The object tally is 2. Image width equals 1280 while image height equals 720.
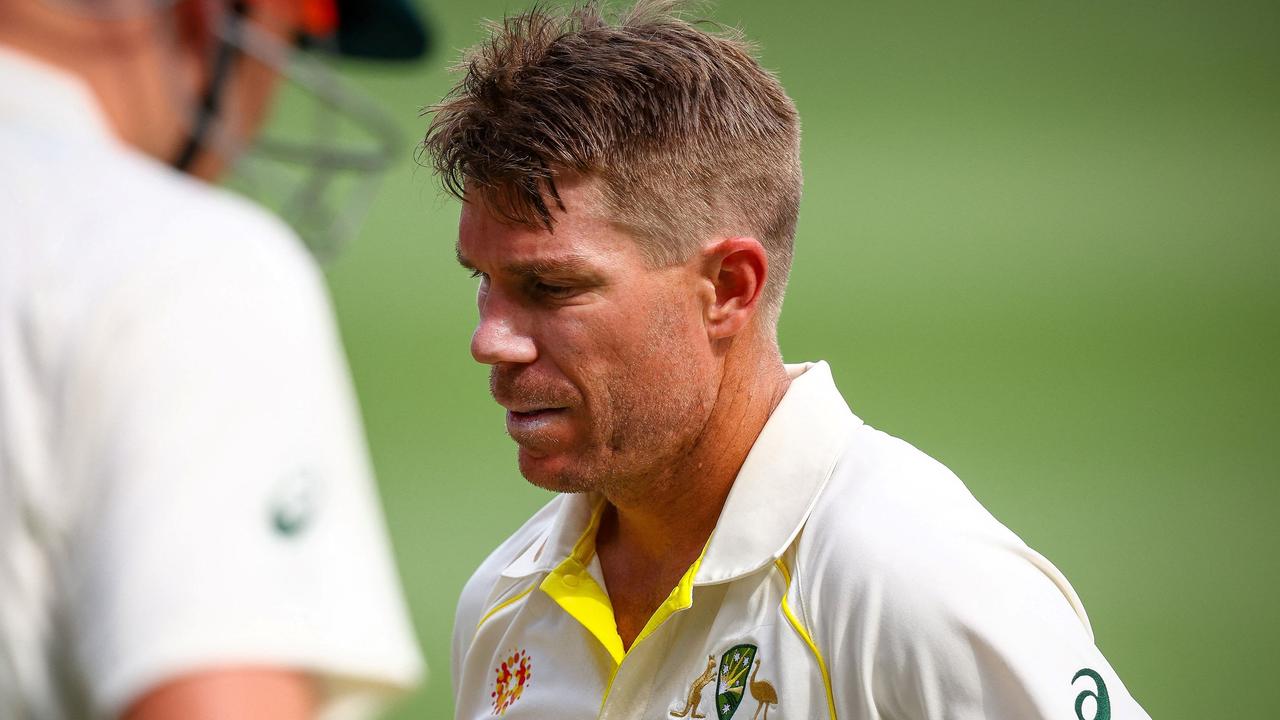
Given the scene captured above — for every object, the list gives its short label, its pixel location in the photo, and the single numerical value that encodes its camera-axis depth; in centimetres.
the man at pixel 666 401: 1078
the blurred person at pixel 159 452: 719
